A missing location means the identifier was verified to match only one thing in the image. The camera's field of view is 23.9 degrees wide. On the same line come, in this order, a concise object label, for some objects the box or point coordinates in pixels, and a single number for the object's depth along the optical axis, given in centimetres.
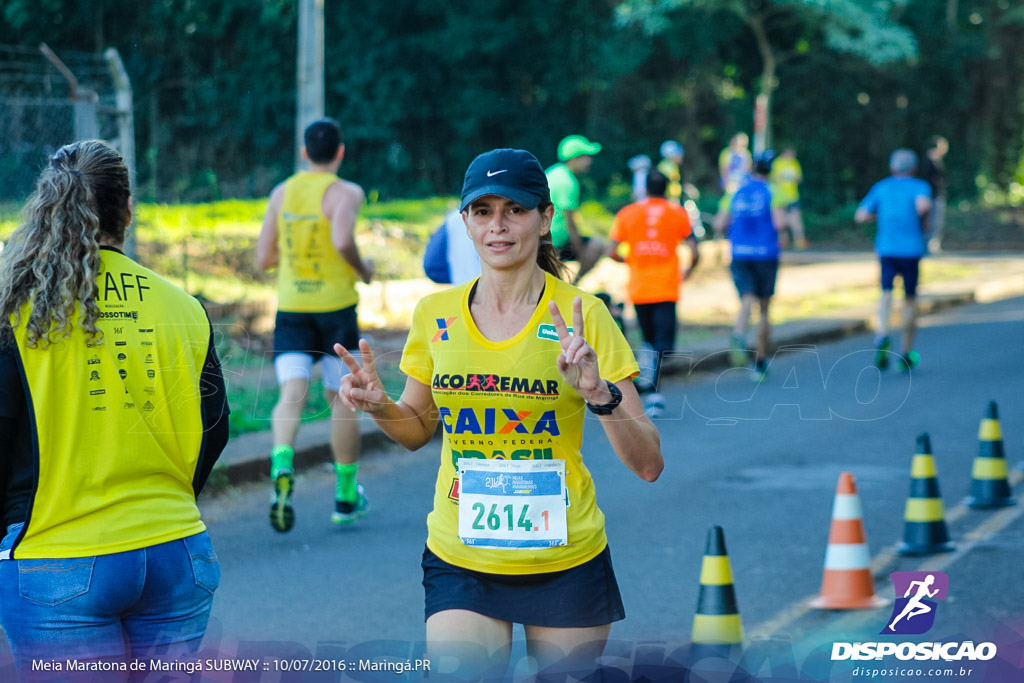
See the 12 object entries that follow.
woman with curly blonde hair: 518
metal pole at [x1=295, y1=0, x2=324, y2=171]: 2082
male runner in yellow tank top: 1288
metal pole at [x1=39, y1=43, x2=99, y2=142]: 1667
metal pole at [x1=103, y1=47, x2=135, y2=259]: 1685
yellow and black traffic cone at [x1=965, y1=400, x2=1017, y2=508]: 1359
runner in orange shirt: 1920
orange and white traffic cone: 1040
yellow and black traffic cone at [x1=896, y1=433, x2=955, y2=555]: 1181
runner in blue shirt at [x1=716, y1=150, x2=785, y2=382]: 2183
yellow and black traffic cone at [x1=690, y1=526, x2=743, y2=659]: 880
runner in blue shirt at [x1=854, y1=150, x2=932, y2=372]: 2252
